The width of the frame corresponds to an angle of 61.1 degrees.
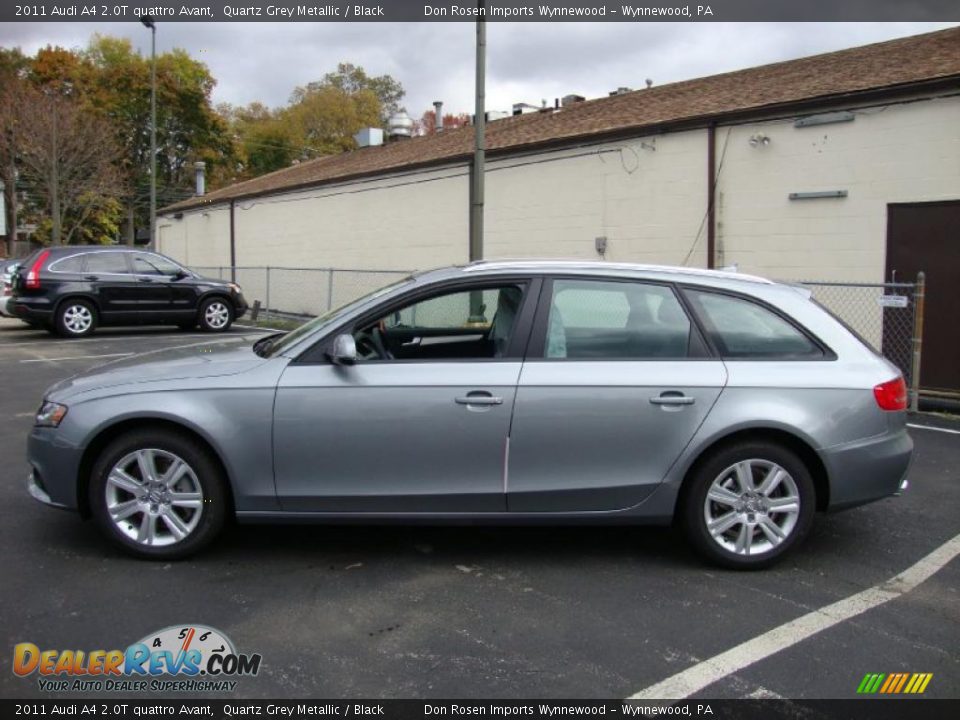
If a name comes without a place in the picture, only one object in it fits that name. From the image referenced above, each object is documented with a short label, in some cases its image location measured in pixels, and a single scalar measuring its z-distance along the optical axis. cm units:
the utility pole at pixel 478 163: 1118
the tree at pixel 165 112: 4950
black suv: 1424
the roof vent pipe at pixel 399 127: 2642
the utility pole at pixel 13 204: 3501
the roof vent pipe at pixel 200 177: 3548
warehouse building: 985
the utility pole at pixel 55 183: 3394
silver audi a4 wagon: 402
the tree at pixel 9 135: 3375
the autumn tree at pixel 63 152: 3388
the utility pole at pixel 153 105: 2555
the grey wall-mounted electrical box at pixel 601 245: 1372
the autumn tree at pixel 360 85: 6612
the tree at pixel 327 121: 6094
